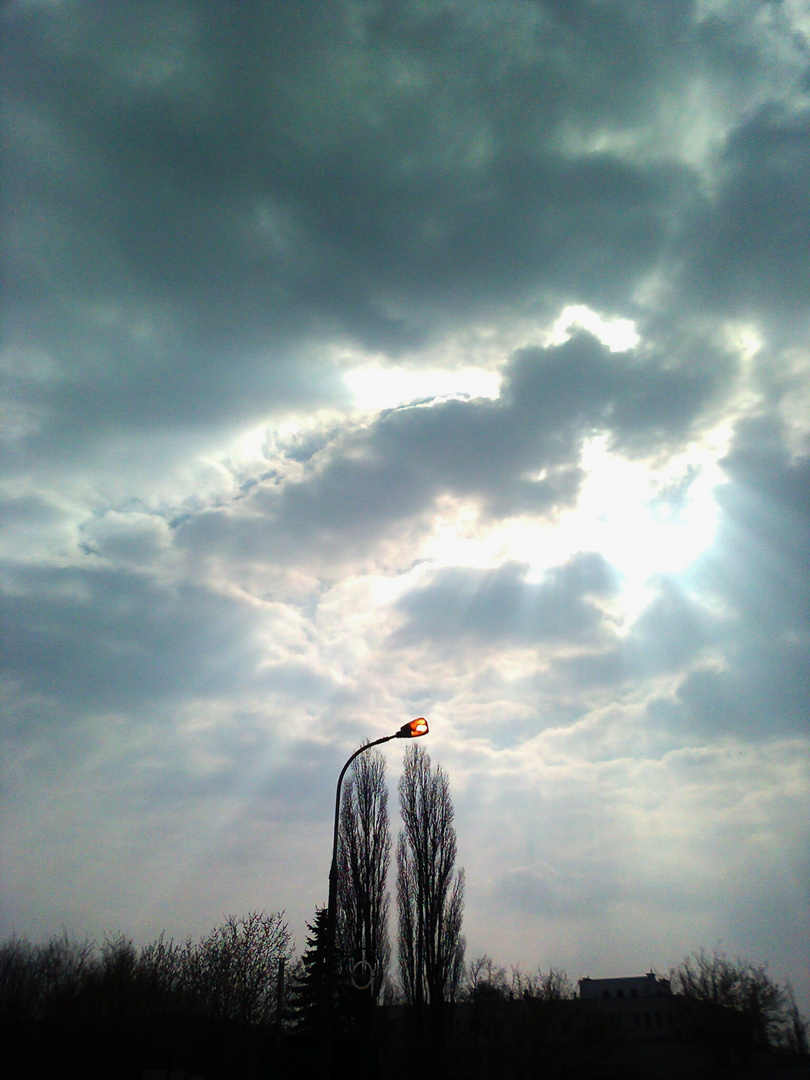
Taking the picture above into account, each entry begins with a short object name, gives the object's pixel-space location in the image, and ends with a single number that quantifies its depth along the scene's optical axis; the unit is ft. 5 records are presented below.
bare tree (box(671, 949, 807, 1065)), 182.70
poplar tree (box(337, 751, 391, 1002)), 110.63
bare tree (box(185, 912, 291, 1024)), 95.09
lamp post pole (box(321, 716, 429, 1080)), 38.45
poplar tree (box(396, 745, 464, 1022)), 109.70
